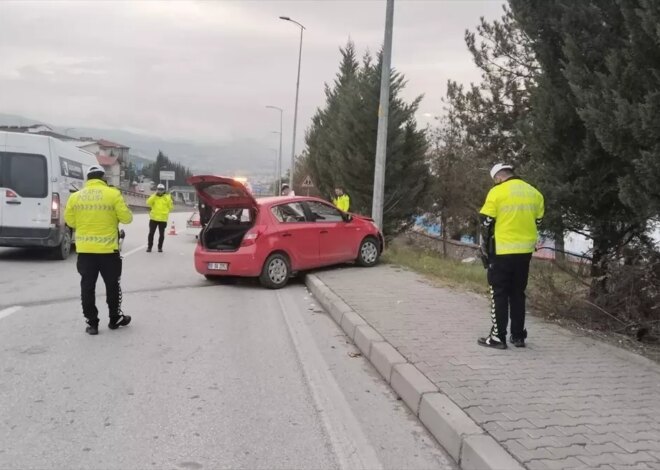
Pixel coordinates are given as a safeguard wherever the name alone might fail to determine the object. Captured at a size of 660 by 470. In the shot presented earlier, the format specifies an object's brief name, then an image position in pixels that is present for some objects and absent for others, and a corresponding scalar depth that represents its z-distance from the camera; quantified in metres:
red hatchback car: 9.78
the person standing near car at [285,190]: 17.94
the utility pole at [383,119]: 13.09
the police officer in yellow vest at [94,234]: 6.53
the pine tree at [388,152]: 17.54
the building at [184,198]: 101.22
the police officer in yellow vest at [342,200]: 16.95
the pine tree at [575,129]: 6.52
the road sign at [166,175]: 80.50
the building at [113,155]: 107.30
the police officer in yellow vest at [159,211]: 15.04
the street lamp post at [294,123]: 37.56
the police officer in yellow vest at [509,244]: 5.66
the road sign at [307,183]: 24.49
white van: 11.75
